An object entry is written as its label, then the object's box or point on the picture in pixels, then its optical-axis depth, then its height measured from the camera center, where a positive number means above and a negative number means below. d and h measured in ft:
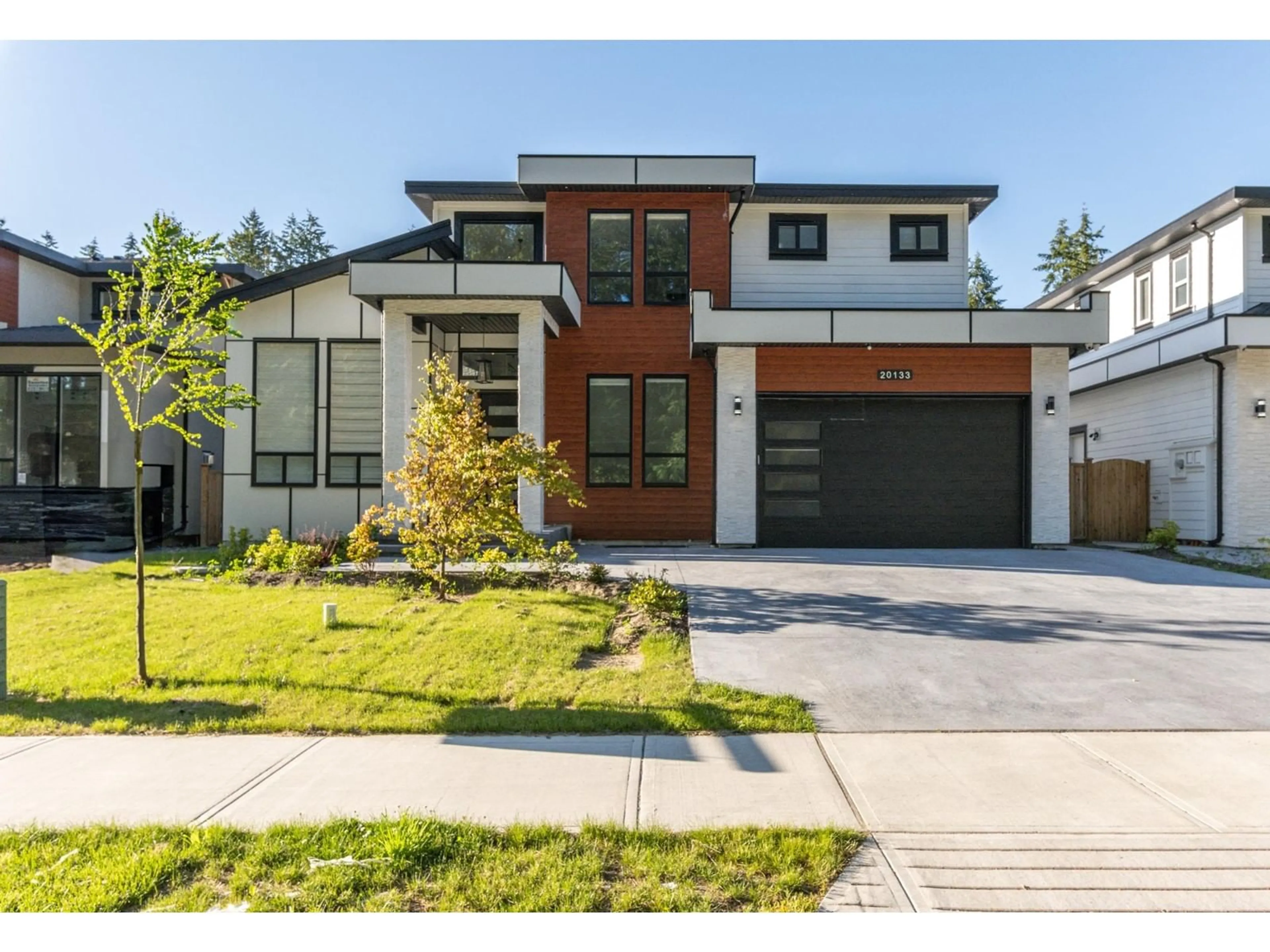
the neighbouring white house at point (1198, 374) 50.60 +7.53
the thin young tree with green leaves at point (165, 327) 19.56 +3.73
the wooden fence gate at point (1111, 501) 57.57 -1.75
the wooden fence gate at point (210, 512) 52.16 -2.70
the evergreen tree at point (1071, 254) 149.89 +43.30
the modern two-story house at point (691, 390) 49.80 +5.51
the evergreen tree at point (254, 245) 179.83 +53.03
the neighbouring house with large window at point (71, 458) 48.29 +0.88
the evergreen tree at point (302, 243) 192.24 +56.97
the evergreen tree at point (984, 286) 166.20 +40.85
